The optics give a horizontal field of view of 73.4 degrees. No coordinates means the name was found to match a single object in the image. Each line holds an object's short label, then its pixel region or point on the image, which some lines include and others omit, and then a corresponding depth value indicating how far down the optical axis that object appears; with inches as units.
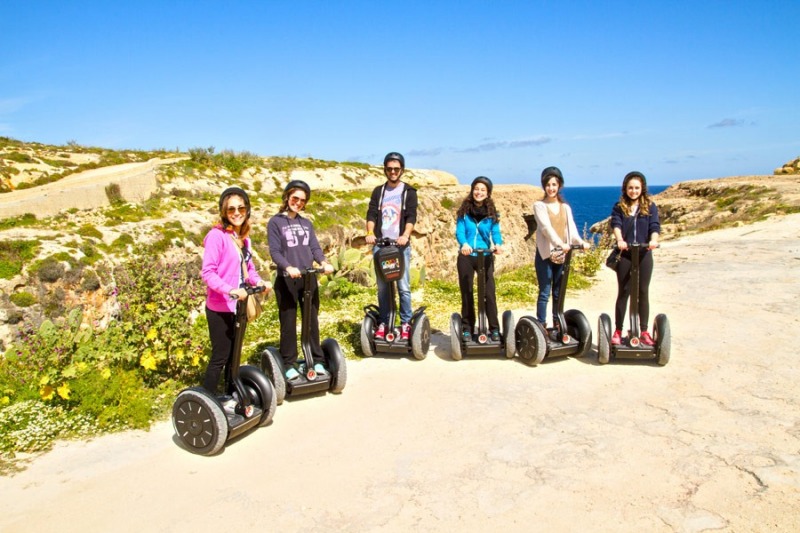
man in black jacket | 263.0
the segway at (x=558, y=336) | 252.5
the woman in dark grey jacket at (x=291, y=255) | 219.3
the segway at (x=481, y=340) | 261.1
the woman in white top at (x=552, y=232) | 256.8
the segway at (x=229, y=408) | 176.6
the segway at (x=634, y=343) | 248.1
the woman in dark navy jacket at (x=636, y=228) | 249.4
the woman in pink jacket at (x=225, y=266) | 187.8
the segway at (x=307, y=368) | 213.3
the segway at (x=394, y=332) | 256.2
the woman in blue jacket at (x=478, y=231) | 261.9
